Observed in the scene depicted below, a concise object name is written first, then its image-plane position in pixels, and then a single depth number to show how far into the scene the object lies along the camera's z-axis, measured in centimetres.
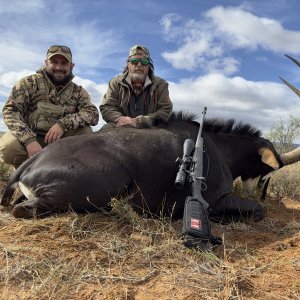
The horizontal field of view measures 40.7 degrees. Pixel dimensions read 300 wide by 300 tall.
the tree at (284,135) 1388
